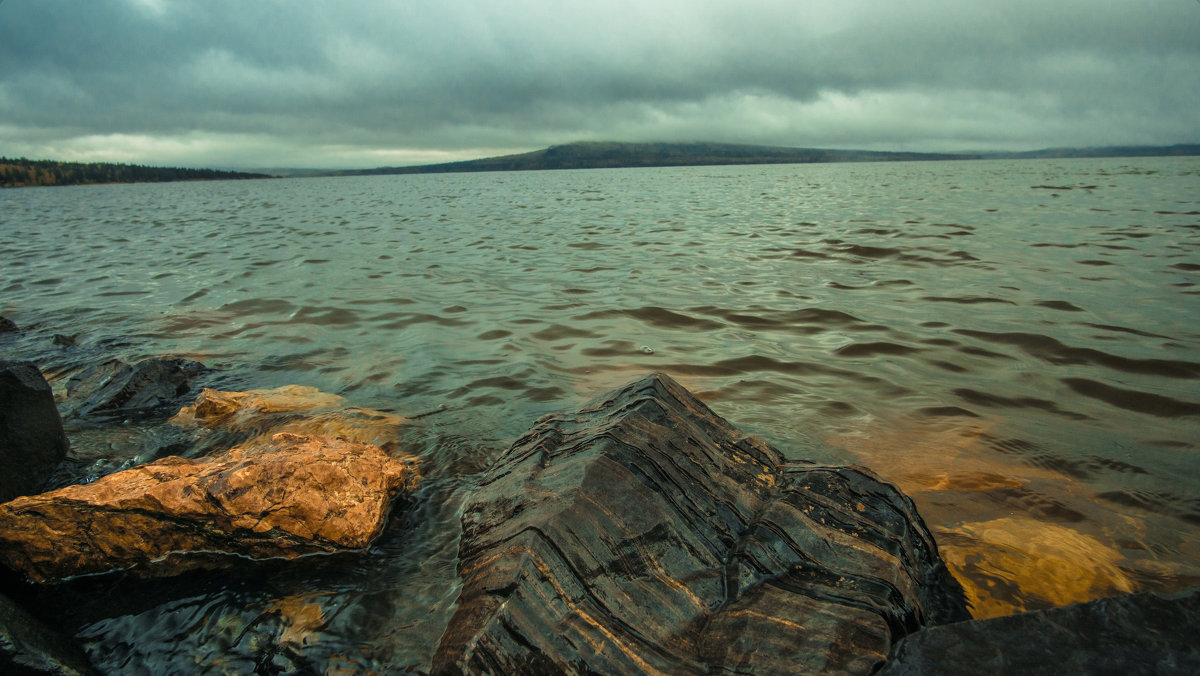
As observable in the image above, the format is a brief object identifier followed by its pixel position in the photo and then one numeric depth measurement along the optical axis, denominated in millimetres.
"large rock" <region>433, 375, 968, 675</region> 2172
